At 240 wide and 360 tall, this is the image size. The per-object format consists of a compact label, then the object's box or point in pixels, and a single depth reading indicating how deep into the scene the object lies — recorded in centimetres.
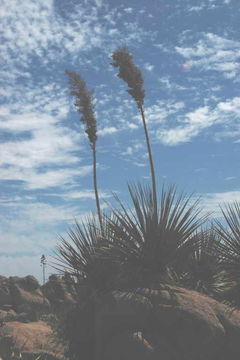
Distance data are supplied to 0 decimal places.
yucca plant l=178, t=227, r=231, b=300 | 1100
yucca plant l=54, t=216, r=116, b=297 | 925
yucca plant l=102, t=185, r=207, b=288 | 881
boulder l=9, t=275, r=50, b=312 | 3895
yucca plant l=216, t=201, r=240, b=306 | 1152
